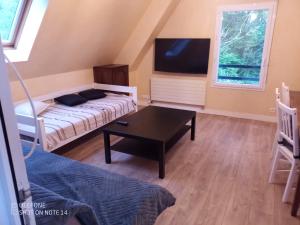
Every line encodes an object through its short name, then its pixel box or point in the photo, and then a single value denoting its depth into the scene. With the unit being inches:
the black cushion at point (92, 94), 150.6
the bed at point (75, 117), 99.2
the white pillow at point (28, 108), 106.0
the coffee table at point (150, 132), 95.1
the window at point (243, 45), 151.2
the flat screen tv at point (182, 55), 169.3
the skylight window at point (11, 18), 104.0
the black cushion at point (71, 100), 135.6
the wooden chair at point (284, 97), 101.5
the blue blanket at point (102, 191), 51.6
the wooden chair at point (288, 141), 73.6
